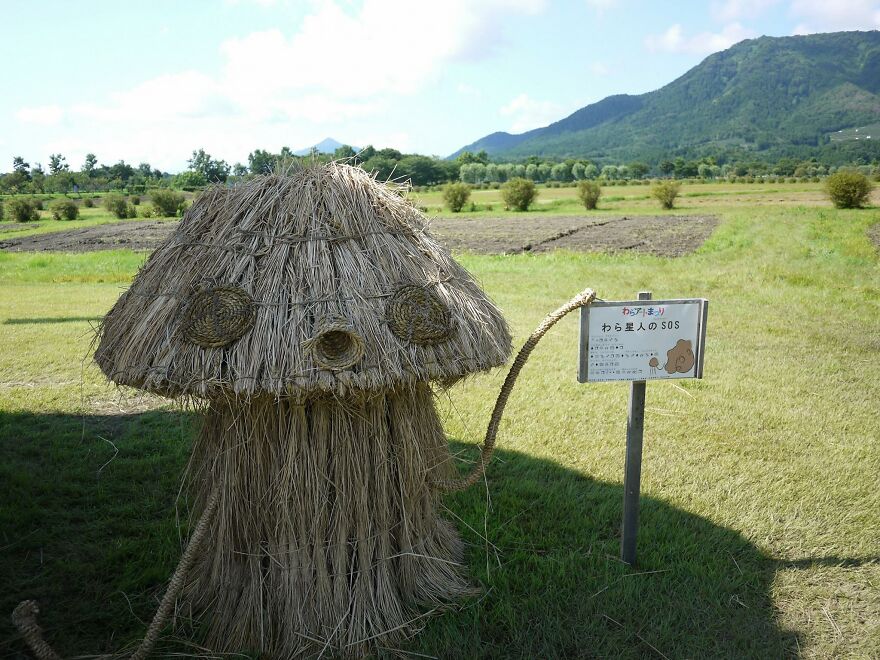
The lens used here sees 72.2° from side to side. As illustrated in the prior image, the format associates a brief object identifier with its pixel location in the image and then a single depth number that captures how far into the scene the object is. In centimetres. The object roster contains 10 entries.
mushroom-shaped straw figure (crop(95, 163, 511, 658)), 264
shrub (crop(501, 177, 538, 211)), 4175
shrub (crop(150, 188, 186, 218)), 3800
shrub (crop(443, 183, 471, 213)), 4122
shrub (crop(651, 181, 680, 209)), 3847
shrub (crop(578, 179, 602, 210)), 4022
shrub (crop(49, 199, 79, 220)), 4009
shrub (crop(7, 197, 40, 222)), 3922
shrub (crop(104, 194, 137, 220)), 4066
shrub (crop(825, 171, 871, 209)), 2780
